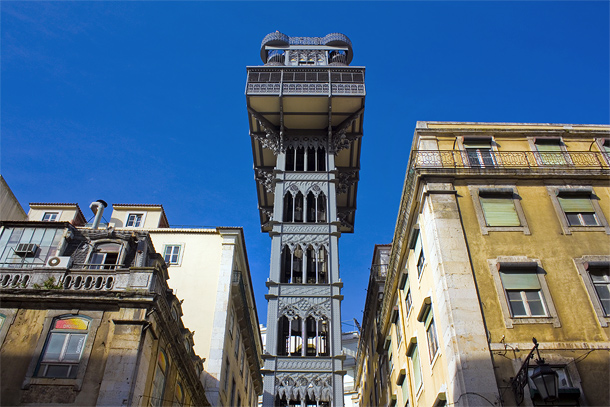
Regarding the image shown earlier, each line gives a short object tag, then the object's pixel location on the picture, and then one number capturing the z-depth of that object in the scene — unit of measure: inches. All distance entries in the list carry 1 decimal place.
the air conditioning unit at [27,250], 829.2
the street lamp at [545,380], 543.8
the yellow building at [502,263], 655.8
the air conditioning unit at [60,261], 790.5
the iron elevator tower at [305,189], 1083.9
